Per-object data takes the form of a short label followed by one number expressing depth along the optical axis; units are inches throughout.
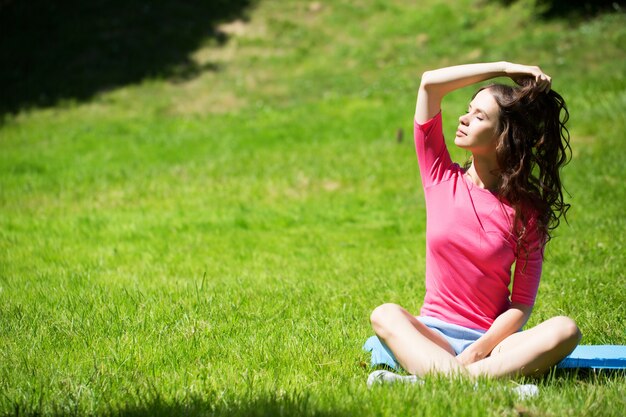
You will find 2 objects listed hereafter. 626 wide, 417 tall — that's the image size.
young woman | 304.3
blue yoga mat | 304.2
